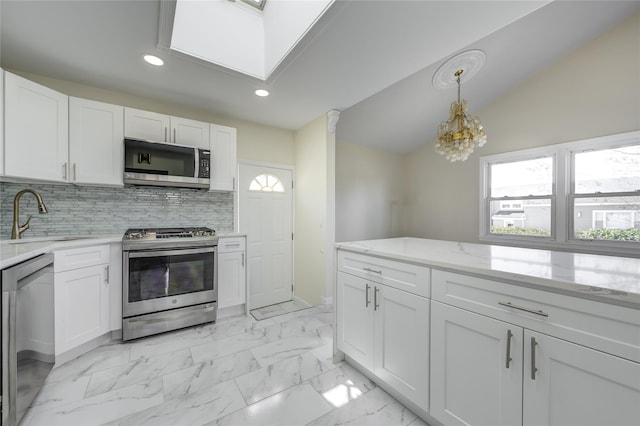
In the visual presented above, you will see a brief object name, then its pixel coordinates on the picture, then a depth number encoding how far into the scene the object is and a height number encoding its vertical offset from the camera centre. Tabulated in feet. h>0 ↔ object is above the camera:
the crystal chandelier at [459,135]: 8.76 +2.82
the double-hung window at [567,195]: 9.84 +0.86
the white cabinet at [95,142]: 7.50 +2.19
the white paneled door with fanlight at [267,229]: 11.13 -0.75
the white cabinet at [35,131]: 6.23 +2.19
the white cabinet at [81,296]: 6.34 -2.30
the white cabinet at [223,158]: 9.80 +2.20
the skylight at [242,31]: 6.38 +5.04
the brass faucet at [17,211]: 6.78 +0.03
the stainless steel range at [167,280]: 7.63 -2.22
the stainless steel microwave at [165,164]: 8.06 +1.66
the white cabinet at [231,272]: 9.30 -2.29
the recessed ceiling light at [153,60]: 6.82 +4.26
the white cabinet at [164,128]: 8.29 +2.99
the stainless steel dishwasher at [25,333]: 4.05 -2.27
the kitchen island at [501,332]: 2.76 -1.71
